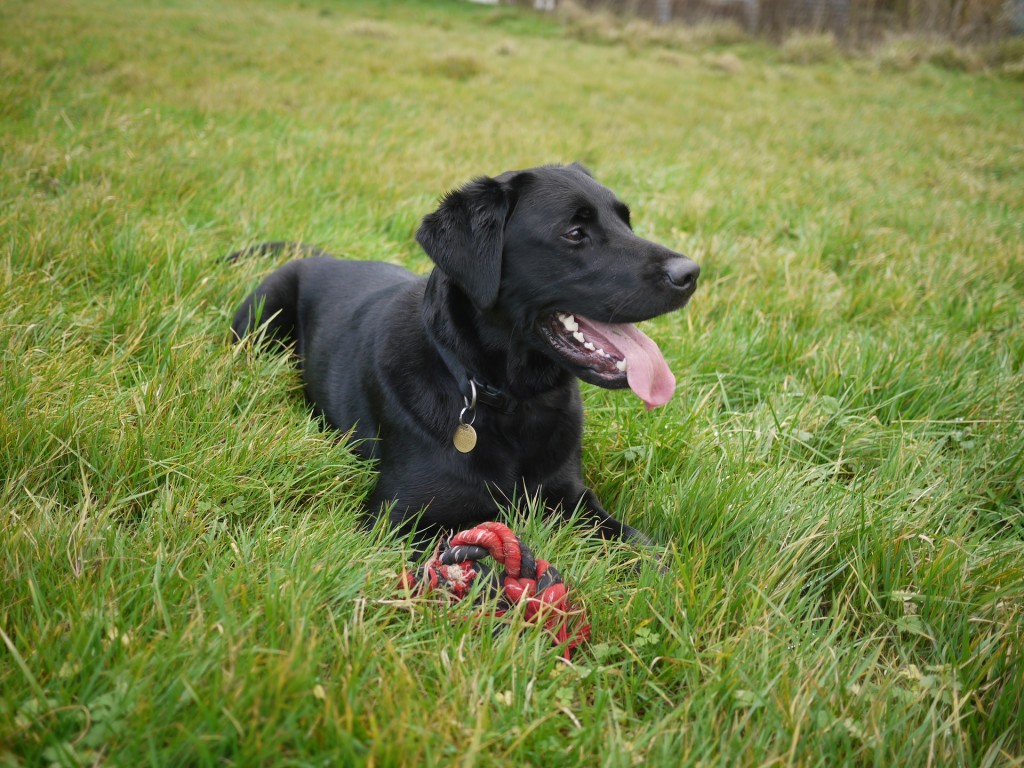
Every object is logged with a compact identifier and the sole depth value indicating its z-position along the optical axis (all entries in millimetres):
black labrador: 1570
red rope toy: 1417
